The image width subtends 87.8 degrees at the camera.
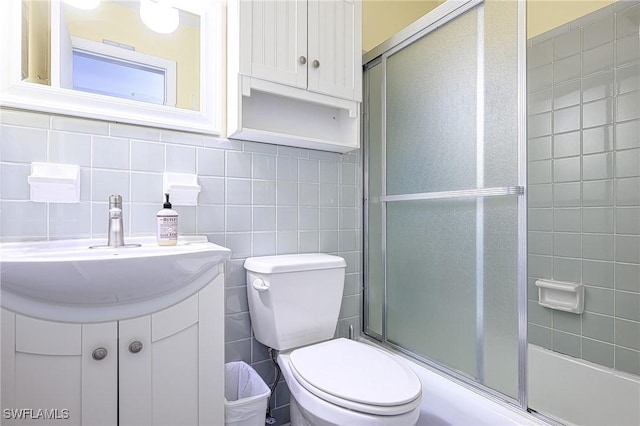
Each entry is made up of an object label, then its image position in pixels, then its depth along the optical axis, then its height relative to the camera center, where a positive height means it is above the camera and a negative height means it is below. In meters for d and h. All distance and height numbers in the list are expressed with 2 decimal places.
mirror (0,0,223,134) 1.09 +0.56
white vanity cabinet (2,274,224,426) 0.78 -0.40
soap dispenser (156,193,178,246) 1.13 -0.05
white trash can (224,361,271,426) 1.09 -0.66
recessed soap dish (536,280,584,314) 1.56 -0.40
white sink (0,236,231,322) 0.74 -0.16
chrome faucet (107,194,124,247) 1.07 -0.03
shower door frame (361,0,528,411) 1.09 +0.08
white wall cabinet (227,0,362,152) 1.29 +0.58
